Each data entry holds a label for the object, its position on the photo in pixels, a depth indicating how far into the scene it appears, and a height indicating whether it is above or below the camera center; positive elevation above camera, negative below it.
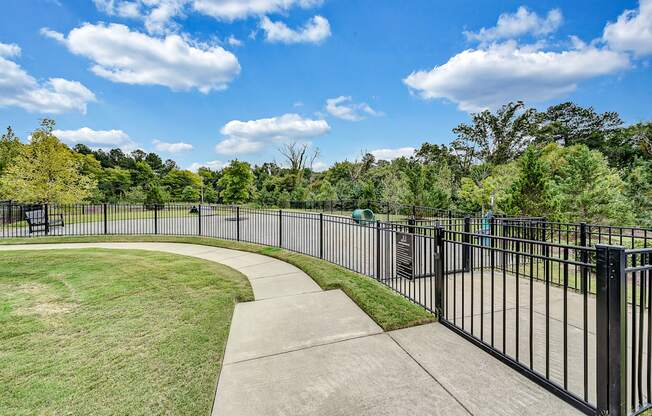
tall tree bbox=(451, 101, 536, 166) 29.02 +7.33
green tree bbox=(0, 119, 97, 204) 16.97 +1.83
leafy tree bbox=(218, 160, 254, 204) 21.81 +1.67
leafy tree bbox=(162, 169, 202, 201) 50.69 +4.16
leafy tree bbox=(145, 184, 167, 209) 28.19 +0.83
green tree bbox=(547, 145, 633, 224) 11.81 +0.30
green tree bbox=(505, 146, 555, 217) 10.91 +0.47
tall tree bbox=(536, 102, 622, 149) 32.69 +8.94
